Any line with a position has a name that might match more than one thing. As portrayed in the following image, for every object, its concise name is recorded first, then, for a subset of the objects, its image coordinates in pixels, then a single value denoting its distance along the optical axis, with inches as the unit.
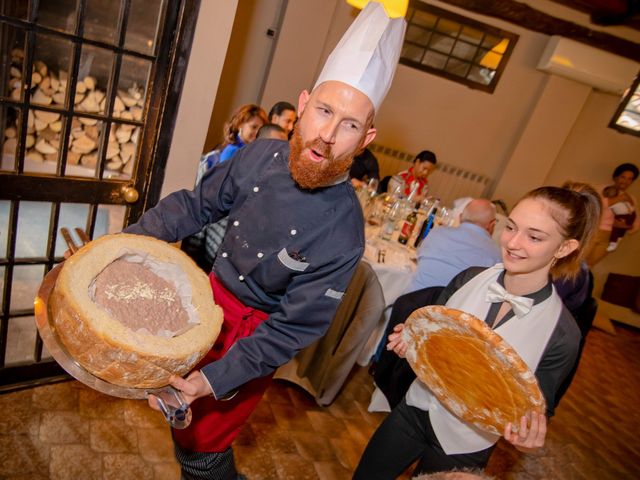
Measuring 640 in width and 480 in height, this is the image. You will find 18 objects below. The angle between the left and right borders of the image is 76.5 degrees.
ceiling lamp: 131.6
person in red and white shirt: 199.1
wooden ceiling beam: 256.7
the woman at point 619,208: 246.4
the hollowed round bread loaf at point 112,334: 38.6
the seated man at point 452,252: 110.7
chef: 52.2
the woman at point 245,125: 130.3
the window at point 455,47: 262.5
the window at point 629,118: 285.5
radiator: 288.2
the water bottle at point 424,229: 142.6
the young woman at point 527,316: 57.4
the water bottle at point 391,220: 134.0
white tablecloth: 112.3
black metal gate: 73.3
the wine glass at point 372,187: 153.1
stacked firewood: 110.1
